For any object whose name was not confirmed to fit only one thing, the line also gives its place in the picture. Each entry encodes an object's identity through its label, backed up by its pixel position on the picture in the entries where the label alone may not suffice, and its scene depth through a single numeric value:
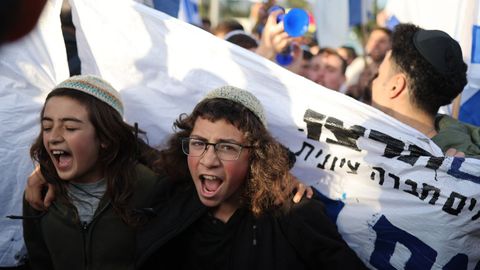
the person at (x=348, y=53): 6.70
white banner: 2.29
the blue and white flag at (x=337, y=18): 6.05
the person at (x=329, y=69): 5.56
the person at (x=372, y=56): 5.35
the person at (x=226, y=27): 5.34
